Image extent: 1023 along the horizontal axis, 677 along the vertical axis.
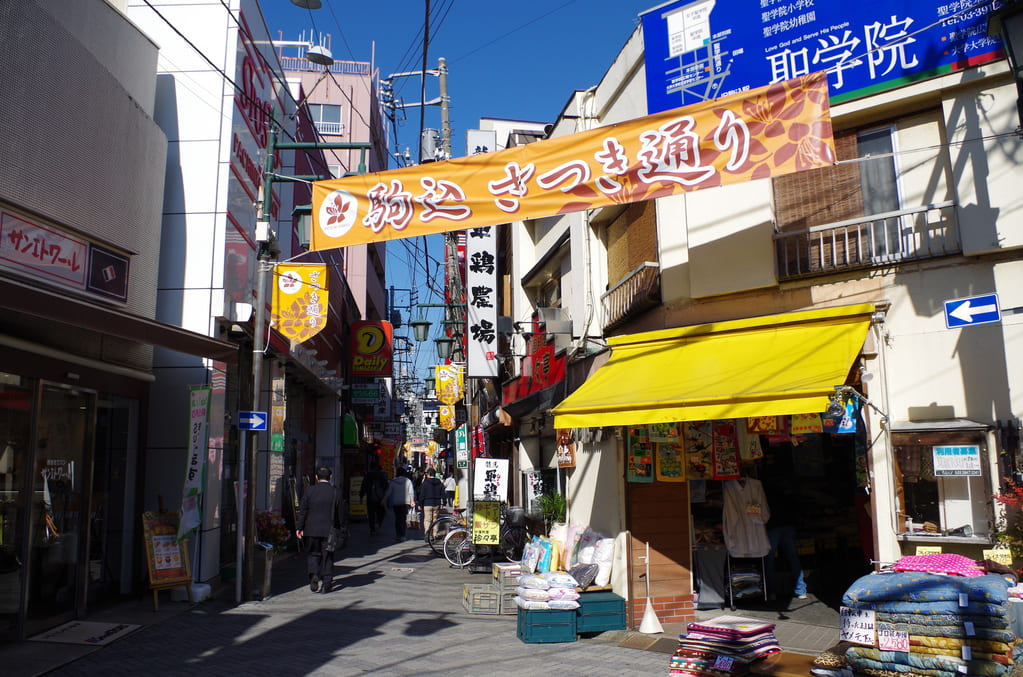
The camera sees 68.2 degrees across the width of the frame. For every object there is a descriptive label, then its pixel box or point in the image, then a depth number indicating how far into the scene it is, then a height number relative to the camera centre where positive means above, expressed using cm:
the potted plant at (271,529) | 1510 -131
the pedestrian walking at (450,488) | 2969 -109
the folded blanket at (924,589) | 592 -112
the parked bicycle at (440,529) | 1744 -160
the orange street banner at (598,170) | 725 +295
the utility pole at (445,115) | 2162 +1011
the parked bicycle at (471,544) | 1572 -173
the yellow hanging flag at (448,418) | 3077 +174
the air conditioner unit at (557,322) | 1338 +239
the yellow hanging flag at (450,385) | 2723 +270
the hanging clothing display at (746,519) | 1016 -87
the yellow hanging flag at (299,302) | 1320 +280
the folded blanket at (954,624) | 582 -137
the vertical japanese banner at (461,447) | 2659 +44
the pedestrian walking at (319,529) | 1252 -108
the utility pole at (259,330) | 1159 +213
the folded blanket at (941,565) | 652 -102
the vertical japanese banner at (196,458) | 1079 +11
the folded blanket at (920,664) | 580 -169
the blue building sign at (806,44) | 809 +480
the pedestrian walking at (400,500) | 2114 -109
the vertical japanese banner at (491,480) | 1559 -42
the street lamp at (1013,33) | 692 +381
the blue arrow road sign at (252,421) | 1152 +65
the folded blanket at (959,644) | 576 -151
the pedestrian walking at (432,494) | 2128 -93
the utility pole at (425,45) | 1377 +791
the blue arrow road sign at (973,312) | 723 +132
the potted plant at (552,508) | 1323 -89
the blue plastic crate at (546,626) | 893 -198
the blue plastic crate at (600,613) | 920 -190
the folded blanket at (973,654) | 574 -158
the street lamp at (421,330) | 2680 +465
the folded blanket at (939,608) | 584 -126
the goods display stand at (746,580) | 1047 -173
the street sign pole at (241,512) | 1124 -74
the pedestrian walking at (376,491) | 2305 -91
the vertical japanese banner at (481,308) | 1955 +387
